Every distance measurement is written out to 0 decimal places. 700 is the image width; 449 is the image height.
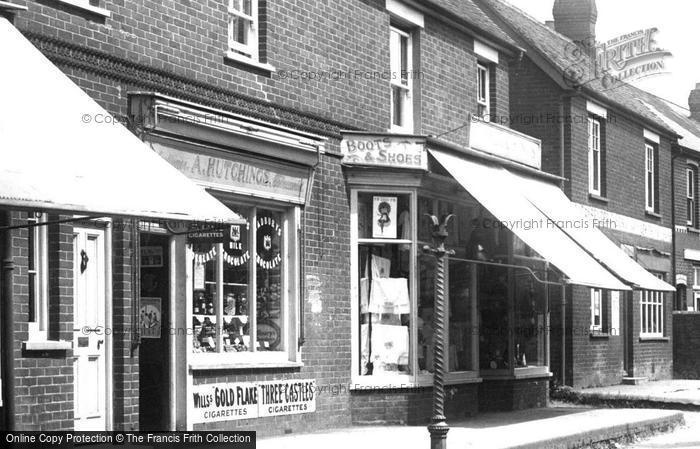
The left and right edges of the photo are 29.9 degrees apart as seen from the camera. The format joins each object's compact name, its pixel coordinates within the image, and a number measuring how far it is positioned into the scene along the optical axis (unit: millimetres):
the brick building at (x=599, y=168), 26953
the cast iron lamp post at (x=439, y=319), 13117
